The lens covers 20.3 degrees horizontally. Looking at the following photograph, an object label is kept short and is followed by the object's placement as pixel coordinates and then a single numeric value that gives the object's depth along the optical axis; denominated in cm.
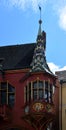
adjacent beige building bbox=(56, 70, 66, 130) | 1904
